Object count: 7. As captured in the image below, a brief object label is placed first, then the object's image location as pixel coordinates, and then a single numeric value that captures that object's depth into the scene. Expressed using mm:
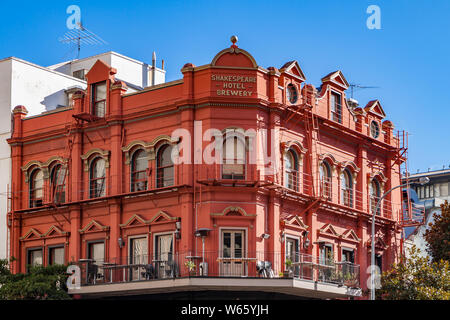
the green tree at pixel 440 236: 56500
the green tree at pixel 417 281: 46344
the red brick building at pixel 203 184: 45531
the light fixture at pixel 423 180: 45125
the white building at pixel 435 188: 92562
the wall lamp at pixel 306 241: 48594
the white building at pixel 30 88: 53938
